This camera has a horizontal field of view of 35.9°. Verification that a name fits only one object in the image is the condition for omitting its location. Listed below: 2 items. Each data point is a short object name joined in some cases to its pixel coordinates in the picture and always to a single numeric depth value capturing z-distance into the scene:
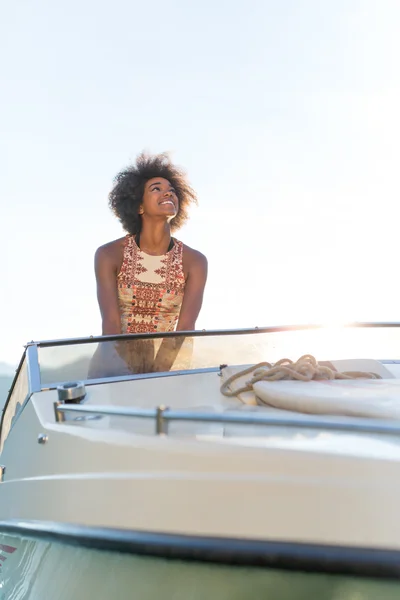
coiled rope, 1.98
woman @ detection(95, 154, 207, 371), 3.45
